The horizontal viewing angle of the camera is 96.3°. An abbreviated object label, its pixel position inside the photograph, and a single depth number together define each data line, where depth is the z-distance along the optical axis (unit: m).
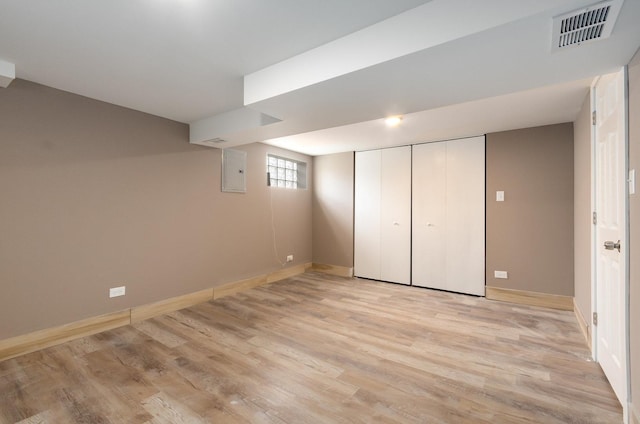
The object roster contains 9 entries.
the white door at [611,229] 1.69
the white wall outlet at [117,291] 2.89
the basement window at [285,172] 4.78
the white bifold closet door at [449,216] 3.98
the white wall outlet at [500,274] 3.77
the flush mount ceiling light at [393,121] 3.24
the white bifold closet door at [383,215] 4.57
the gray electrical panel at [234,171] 4.01
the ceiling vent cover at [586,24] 1.20
